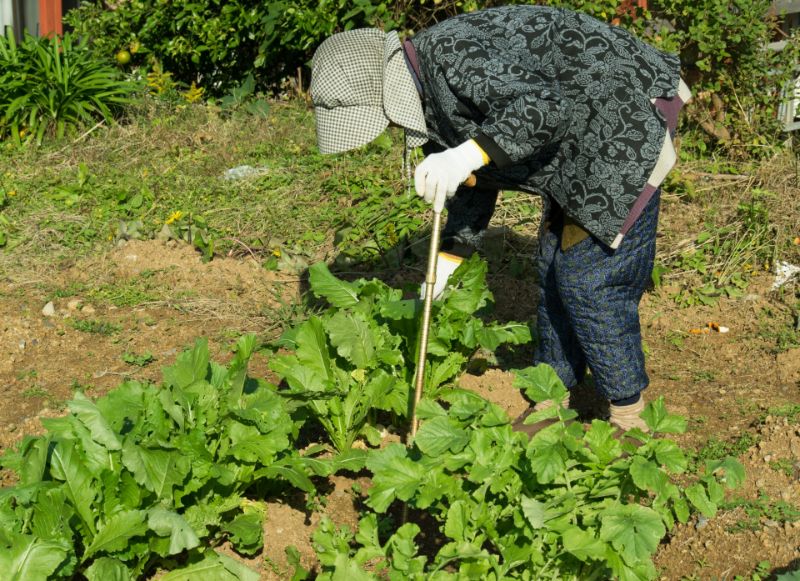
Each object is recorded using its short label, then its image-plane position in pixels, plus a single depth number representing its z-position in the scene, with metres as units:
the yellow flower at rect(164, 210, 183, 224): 5.71
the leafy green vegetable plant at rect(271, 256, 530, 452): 3.45
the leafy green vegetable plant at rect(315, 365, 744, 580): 2.46
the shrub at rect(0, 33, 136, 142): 7.12
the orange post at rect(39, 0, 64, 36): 8.35
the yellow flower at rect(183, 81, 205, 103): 7.77
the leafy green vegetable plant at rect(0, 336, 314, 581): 2.64
